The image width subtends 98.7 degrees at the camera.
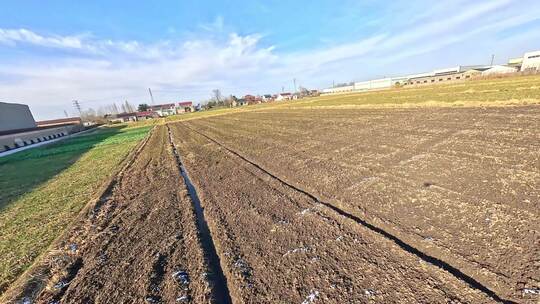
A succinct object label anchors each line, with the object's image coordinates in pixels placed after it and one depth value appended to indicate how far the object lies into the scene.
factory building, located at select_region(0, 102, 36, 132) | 41.77
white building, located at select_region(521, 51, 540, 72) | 66.07
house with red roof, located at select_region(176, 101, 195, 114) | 117.44
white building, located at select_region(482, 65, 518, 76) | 68.38
